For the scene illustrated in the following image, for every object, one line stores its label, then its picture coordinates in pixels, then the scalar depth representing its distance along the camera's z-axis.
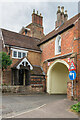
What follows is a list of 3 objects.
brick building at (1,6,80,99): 12.76
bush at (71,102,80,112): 6.97
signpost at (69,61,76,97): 9.69
